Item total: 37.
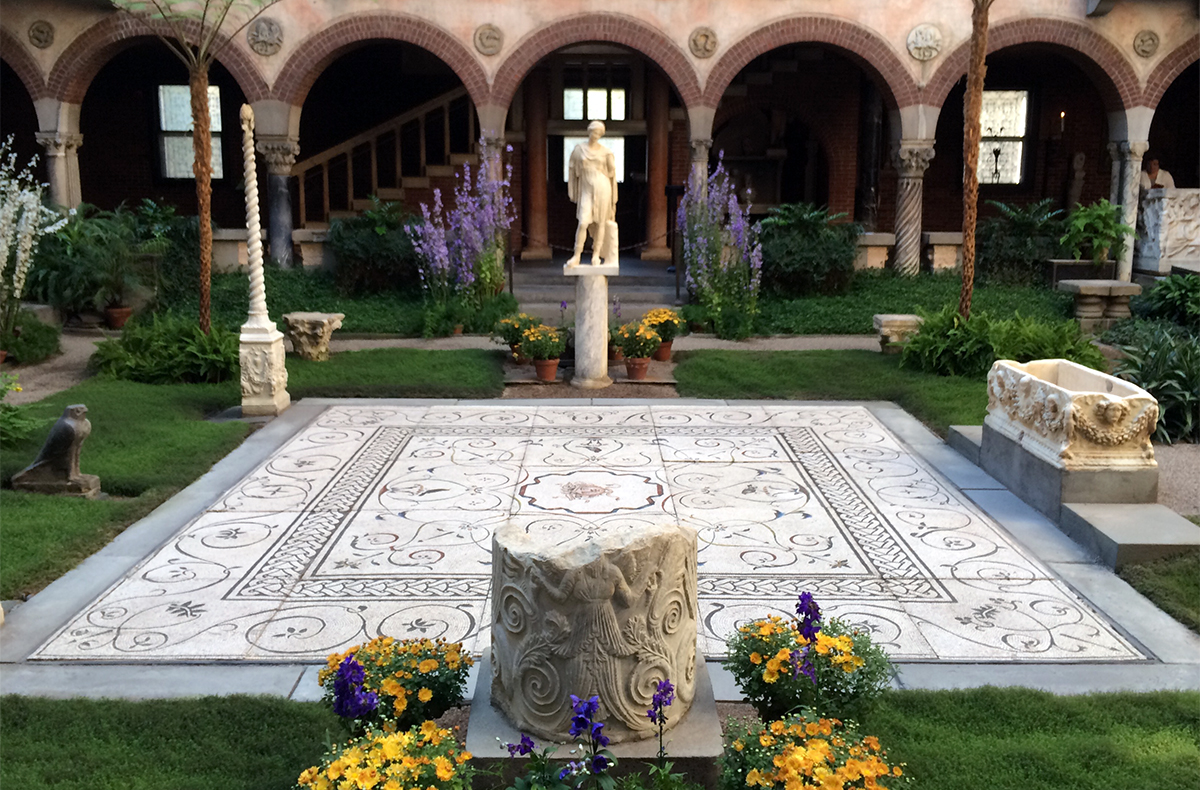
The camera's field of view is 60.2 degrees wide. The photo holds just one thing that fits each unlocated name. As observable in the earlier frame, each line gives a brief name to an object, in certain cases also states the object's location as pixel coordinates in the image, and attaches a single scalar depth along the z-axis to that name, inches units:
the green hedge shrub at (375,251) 578.6
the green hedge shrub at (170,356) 410.9
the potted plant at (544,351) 426.9
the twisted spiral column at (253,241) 362.3
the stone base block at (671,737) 127.6
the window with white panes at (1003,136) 745.6
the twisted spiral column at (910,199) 615.2
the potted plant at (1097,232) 605.3
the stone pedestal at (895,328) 458.0
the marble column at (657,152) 687.7
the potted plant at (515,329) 444.1
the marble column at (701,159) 594.2
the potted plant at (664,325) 447.8
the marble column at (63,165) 602.2
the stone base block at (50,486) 266.8
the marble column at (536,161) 689.0
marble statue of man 410.0
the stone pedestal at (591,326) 414.0
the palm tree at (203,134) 394.3
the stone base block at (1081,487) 255.0
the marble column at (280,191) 603.2
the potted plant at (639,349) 429.1
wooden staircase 663.1
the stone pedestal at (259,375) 370.9
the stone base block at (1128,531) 225.3
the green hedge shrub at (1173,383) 340.2
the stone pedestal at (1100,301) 536.4
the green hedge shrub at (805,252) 582.6
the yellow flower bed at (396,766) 112.2
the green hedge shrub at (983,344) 410.0
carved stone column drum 126.6
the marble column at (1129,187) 618.5
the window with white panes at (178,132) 722.2
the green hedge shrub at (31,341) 445.7
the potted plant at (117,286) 525.3
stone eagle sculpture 265.6
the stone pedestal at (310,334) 446.6
